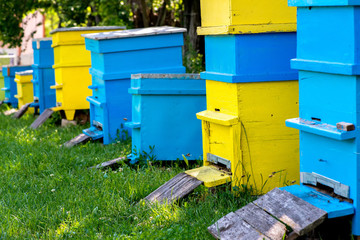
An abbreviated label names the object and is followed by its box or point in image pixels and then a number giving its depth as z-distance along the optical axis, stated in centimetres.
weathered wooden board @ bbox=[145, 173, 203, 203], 429
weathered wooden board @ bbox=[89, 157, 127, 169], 566
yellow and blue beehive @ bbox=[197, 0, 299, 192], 432
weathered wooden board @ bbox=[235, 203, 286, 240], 324
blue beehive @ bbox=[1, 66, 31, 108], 1157
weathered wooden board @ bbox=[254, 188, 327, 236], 318
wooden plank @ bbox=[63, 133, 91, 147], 704
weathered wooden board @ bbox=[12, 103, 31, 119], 1013
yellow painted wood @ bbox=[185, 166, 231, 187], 434
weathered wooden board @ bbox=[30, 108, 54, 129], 880
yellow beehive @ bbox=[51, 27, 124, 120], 817
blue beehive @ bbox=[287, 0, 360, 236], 319
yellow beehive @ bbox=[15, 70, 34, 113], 1053
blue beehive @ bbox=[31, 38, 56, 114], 930
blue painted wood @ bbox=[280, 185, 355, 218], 324
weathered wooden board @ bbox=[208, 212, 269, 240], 332
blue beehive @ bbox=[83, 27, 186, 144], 657
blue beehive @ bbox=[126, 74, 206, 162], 562
